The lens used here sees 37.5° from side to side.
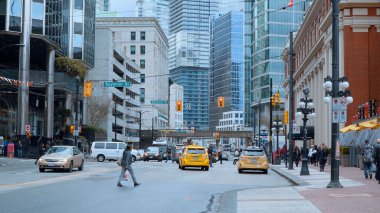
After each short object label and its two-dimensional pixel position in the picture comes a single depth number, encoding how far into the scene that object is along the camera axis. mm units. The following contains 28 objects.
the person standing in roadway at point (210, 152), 45278
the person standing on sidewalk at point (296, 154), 45003
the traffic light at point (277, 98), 52088
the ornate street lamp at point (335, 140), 19953
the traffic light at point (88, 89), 39219
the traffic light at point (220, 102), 54388
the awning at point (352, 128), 37919
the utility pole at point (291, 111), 36062
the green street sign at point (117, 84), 42603
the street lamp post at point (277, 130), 49944
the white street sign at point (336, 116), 20047
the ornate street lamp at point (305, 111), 29516
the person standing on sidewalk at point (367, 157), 23953
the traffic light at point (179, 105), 59803
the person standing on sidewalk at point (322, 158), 34500
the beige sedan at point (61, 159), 29672
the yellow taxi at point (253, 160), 33531
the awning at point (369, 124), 34950
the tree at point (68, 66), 65750
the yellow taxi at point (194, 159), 36719
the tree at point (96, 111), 82125
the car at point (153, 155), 61728
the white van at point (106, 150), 52938
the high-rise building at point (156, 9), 173625
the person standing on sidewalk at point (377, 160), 21672
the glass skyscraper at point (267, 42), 117212
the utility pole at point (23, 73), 57156
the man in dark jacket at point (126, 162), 21016
